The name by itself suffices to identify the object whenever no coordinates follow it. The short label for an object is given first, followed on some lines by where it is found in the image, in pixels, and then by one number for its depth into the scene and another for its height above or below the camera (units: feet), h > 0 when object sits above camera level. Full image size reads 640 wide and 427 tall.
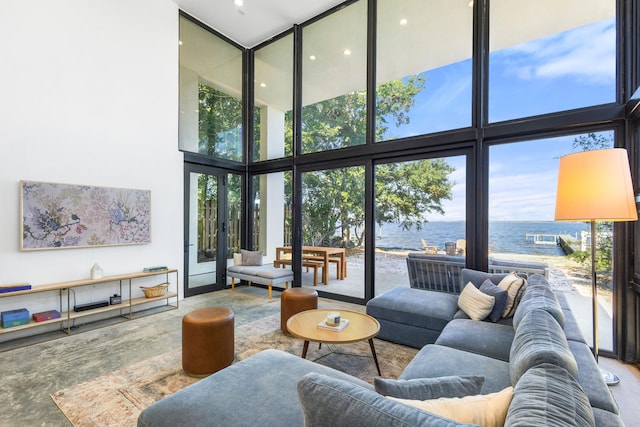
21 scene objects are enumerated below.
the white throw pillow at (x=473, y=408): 3.05 -2.03
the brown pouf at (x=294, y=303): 11.43 -3.45
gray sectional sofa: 2.62 -2.69
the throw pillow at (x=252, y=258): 18.43 -2.73
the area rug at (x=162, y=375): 6.77 -4.52
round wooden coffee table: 7.73 -3.23
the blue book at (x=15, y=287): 10.25 -2.60
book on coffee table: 8.32 -3.19
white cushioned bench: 16.42 -3.45
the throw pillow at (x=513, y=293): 9.05 -2.40
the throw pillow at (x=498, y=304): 8.98 -2.72
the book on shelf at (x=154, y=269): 14.36 -2.68
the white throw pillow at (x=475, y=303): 9.02 -2.77
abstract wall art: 11.21 -0.09
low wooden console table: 10.71 -3.72
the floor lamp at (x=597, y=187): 6.80 +0.65
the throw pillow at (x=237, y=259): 18.57 -2.81
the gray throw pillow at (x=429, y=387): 3.54 -2.12
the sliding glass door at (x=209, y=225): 17.20 -0.69
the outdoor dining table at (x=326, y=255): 16.76 -2.36
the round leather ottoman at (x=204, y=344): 8.31 -3.70
